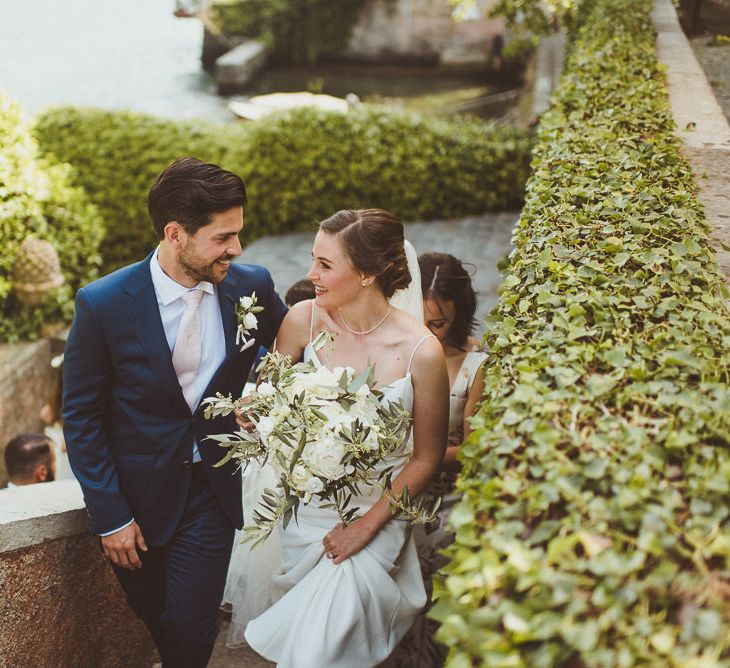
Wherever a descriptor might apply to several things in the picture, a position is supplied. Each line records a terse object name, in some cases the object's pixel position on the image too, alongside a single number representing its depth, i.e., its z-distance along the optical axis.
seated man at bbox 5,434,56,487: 4.63
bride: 2.80
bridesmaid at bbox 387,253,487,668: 3.34
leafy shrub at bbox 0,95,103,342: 6.93
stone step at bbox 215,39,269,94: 21.19
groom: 2.91
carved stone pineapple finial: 6.93
